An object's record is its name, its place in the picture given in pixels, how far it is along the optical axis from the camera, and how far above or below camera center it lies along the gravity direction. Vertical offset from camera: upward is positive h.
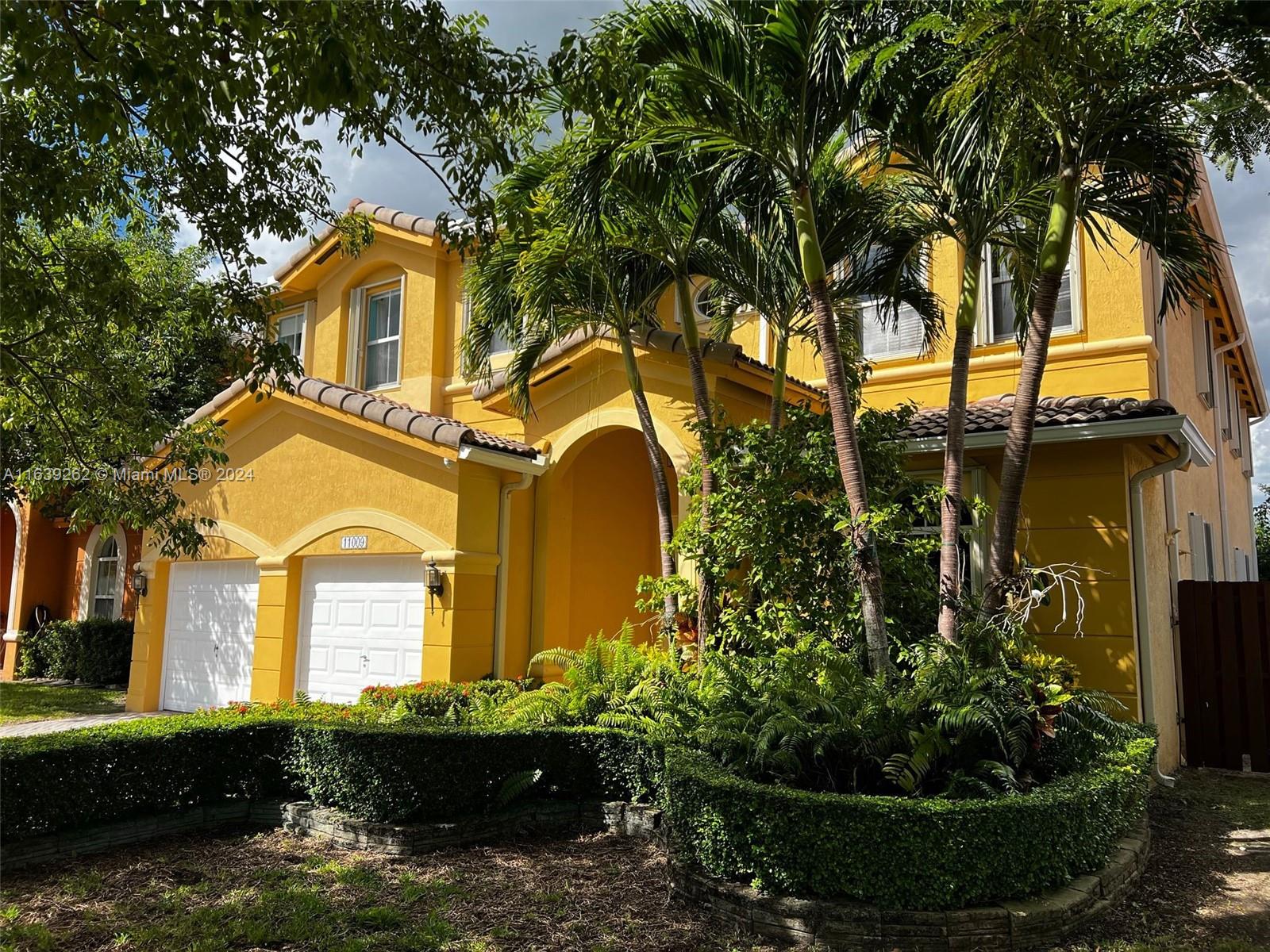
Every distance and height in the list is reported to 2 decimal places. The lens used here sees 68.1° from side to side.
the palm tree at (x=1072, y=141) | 6.38 +3.67
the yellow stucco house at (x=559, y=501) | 9.66 +1.36
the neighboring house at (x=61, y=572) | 19.89 +0.58
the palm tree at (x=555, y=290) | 9.13 +3.30
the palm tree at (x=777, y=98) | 6.95 +3.89
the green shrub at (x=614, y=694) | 7.60 -0.78
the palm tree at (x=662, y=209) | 7.79 +3.59
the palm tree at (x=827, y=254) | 8.78 +3.55
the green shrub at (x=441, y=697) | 9.52 -0.98
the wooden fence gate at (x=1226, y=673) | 10.71 -0.66
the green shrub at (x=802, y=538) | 8.28 +0.65
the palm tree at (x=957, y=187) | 7.39 +3.52
